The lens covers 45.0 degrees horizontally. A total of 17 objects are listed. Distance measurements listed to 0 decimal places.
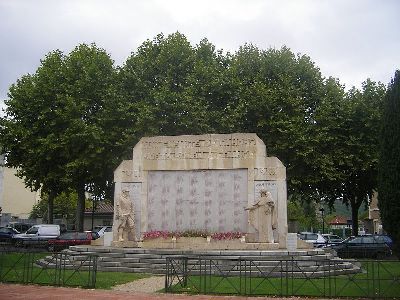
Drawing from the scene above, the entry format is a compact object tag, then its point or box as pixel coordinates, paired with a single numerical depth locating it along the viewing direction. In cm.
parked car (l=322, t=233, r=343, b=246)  4191
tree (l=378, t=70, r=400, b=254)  1327
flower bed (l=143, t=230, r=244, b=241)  2228
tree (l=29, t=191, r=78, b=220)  6762
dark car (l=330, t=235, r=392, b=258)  2981
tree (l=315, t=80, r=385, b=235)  2973
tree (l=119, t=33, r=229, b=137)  2872
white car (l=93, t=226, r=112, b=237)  3899
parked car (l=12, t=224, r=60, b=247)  3403
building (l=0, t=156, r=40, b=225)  7419
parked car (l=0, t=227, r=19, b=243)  3983
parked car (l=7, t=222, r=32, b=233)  5213
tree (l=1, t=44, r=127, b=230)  3005
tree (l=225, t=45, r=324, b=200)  2914
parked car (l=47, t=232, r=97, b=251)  3219
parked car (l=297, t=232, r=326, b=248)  3440
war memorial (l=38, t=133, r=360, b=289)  2188
